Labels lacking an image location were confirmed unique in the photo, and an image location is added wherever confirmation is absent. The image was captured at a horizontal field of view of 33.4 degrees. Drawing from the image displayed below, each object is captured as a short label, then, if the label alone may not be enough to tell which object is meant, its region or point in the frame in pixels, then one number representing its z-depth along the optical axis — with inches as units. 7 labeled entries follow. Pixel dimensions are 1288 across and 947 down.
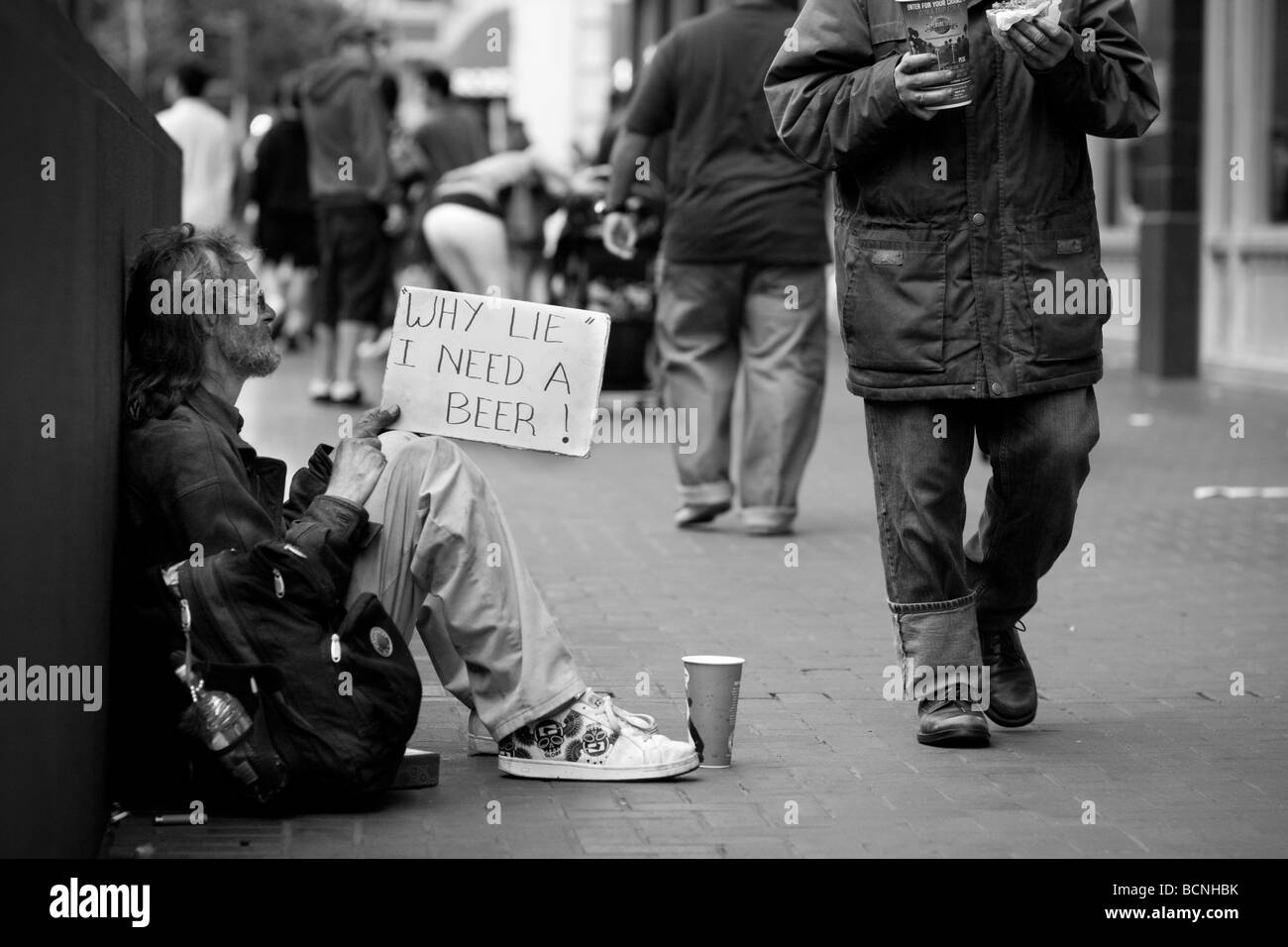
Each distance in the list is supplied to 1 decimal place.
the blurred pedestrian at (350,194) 524.7
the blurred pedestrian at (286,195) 668.1
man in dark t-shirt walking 335.6
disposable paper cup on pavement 180.5
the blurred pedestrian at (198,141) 616.4
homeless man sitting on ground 163.2
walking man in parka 187.0
